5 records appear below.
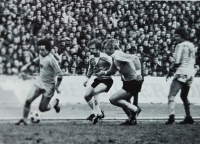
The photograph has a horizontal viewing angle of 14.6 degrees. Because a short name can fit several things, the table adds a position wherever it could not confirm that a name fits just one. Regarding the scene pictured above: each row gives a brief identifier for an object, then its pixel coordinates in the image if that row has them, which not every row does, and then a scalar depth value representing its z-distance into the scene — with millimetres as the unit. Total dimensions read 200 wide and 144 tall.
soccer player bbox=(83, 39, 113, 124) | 10718
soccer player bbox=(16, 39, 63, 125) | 9634
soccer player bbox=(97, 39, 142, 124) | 10435
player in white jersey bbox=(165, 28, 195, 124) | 10826
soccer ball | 9574
